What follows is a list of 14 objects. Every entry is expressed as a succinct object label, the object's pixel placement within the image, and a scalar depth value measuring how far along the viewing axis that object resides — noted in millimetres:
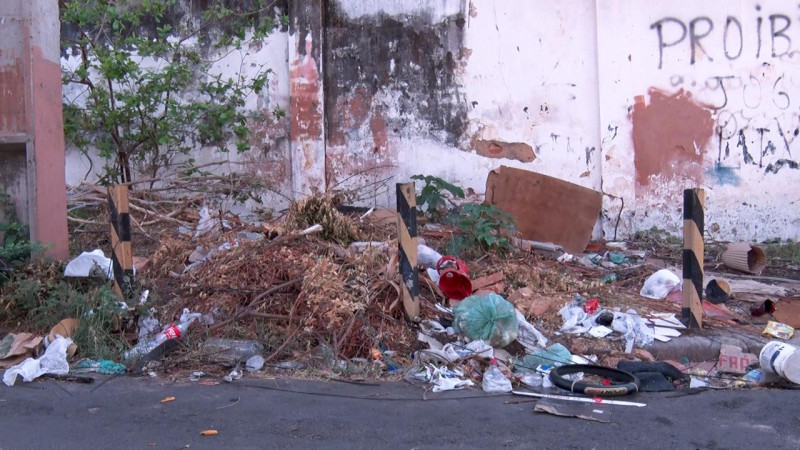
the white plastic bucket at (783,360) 5586
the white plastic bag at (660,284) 7570
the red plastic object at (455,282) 7048
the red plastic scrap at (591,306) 6996
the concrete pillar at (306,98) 10398
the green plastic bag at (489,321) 6184
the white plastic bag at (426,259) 7598
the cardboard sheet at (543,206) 9523
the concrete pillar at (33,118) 7453
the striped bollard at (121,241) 6879
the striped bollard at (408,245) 6555
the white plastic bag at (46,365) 5832
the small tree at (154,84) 10016
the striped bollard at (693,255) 6547
